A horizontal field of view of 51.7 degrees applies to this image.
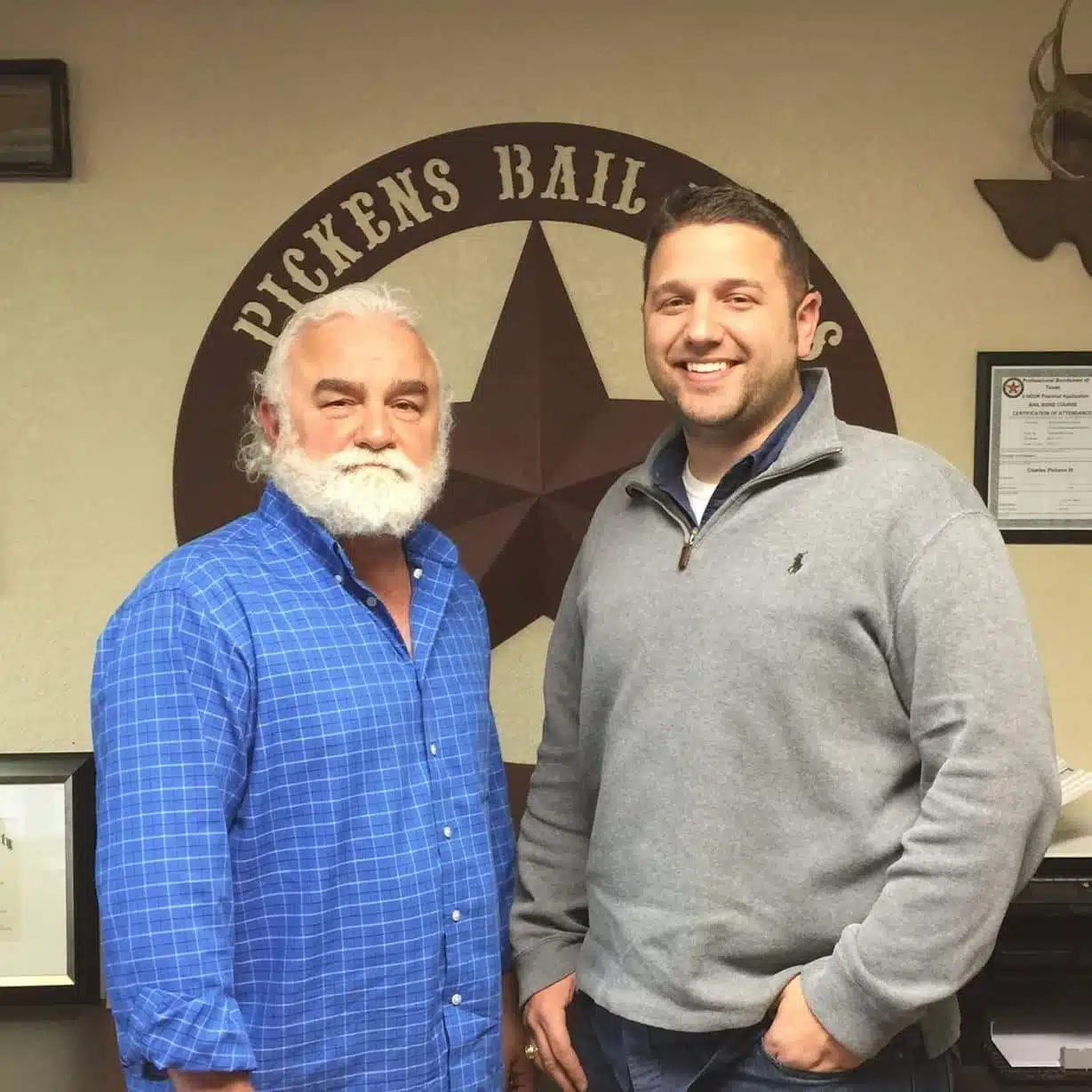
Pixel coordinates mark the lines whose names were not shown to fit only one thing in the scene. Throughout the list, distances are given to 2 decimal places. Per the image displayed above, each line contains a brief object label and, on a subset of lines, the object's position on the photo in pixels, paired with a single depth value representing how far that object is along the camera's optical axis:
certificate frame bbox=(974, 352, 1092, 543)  2.14
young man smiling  1.16
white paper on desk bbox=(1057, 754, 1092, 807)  1.87
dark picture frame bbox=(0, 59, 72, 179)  2.03
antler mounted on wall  2.09
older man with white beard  1.16
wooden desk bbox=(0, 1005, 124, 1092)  1.80
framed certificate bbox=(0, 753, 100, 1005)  1.96
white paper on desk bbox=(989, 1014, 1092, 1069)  1.80
